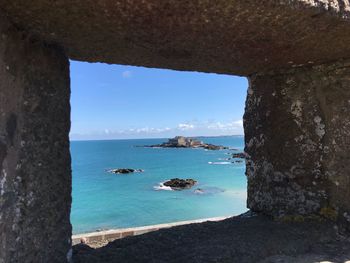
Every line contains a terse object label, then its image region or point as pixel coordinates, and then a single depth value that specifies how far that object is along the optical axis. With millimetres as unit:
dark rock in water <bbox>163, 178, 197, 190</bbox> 33369
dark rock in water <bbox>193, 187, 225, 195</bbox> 30547
